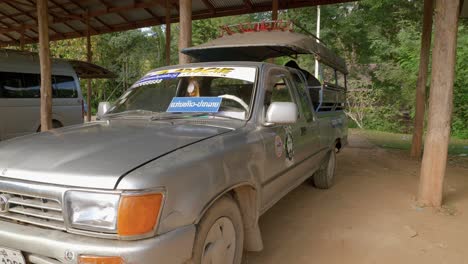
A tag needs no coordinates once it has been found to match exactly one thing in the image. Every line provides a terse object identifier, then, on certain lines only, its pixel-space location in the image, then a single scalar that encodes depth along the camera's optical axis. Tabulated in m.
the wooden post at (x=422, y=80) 7.61
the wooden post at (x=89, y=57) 11.95
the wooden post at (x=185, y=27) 5.74
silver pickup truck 1.74
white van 7.30
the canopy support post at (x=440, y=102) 4.26
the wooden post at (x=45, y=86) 7.39
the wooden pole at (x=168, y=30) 9.66
